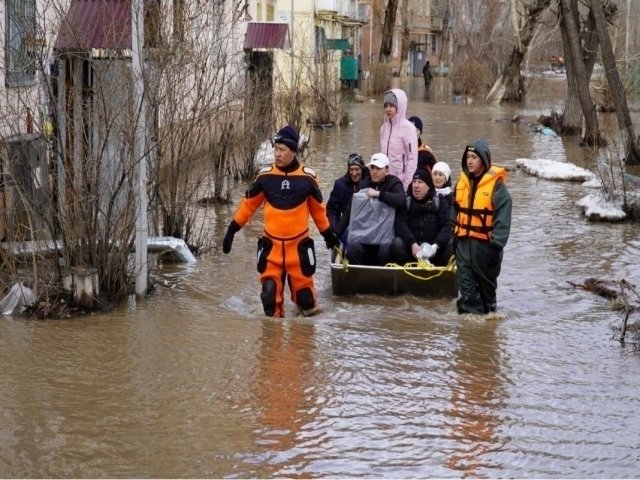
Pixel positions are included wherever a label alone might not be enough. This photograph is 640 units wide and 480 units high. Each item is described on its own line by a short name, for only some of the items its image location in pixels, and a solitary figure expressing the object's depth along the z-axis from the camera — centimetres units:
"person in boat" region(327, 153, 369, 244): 1052
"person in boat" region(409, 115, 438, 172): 1209
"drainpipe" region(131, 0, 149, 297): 918
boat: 980
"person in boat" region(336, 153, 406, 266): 1003
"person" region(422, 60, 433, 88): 6381
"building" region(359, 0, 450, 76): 7550
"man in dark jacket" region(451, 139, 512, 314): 879
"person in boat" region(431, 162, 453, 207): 1027
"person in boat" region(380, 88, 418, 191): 1154
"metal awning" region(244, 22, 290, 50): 2541
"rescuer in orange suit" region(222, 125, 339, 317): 880
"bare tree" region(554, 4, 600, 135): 2814
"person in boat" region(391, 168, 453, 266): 1012
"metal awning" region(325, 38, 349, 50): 4509
